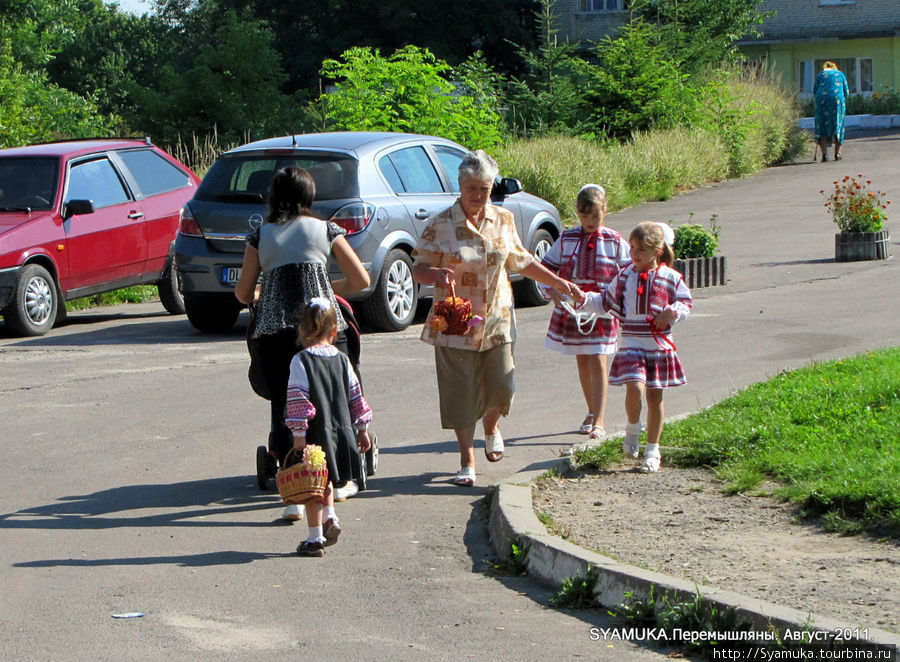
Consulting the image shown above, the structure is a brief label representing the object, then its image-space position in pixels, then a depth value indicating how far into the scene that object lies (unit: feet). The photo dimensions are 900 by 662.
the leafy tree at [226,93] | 144.05
